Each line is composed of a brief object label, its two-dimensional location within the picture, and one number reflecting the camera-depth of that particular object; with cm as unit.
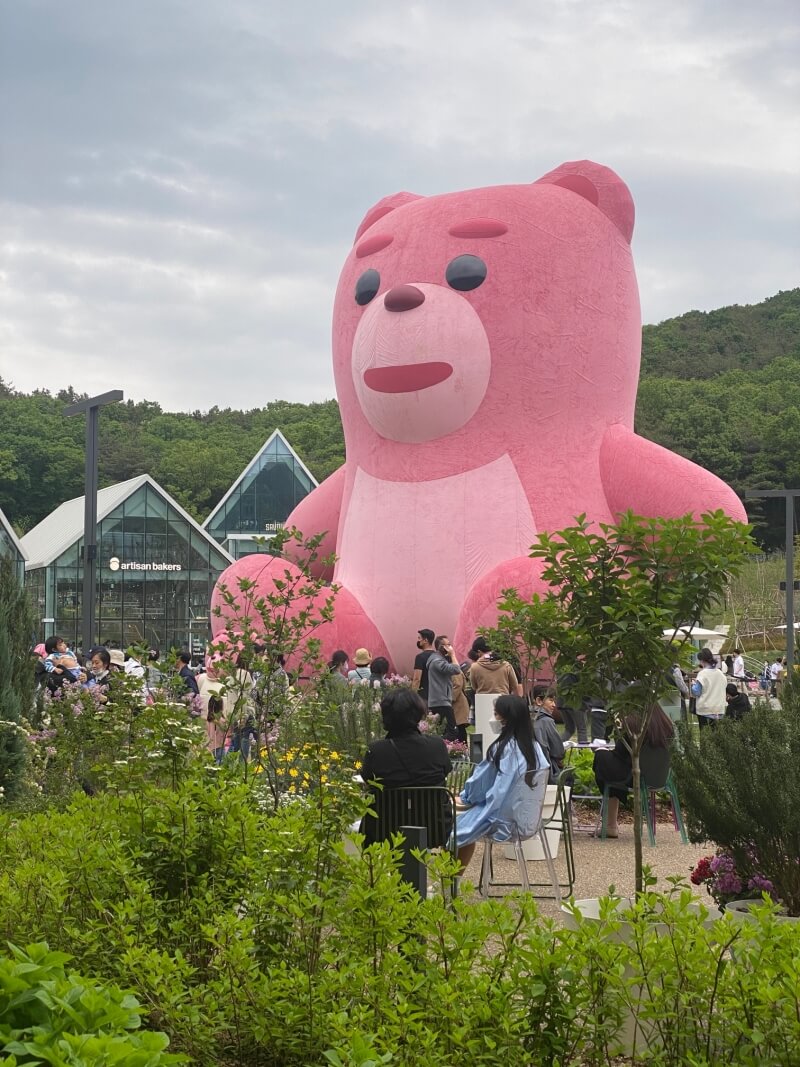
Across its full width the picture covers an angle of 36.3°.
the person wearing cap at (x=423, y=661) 1189
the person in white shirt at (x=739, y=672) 2231
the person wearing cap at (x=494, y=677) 1048
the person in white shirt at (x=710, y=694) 1329
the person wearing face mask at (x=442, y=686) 1148
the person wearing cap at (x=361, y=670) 1276
